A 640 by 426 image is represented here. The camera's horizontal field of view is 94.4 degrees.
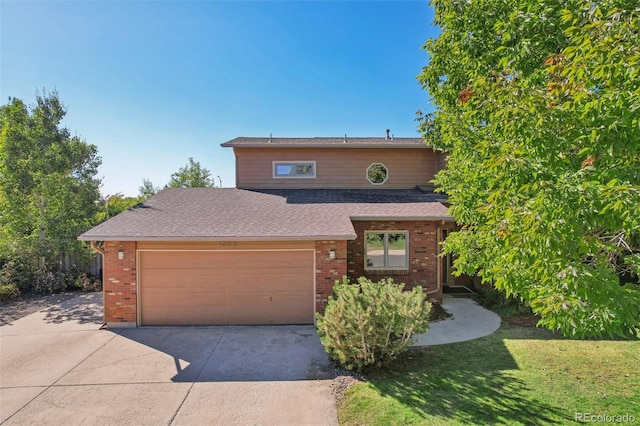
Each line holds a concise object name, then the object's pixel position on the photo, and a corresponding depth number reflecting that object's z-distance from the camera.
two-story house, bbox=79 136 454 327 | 8.17
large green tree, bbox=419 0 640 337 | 2.73
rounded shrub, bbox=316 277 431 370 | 5.42
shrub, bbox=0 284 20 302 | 10.63
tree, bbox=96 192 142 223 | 13.37
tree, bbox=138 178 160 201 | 29.33
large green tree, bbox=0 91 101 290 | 11.30
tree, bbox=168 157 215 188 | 28.15
